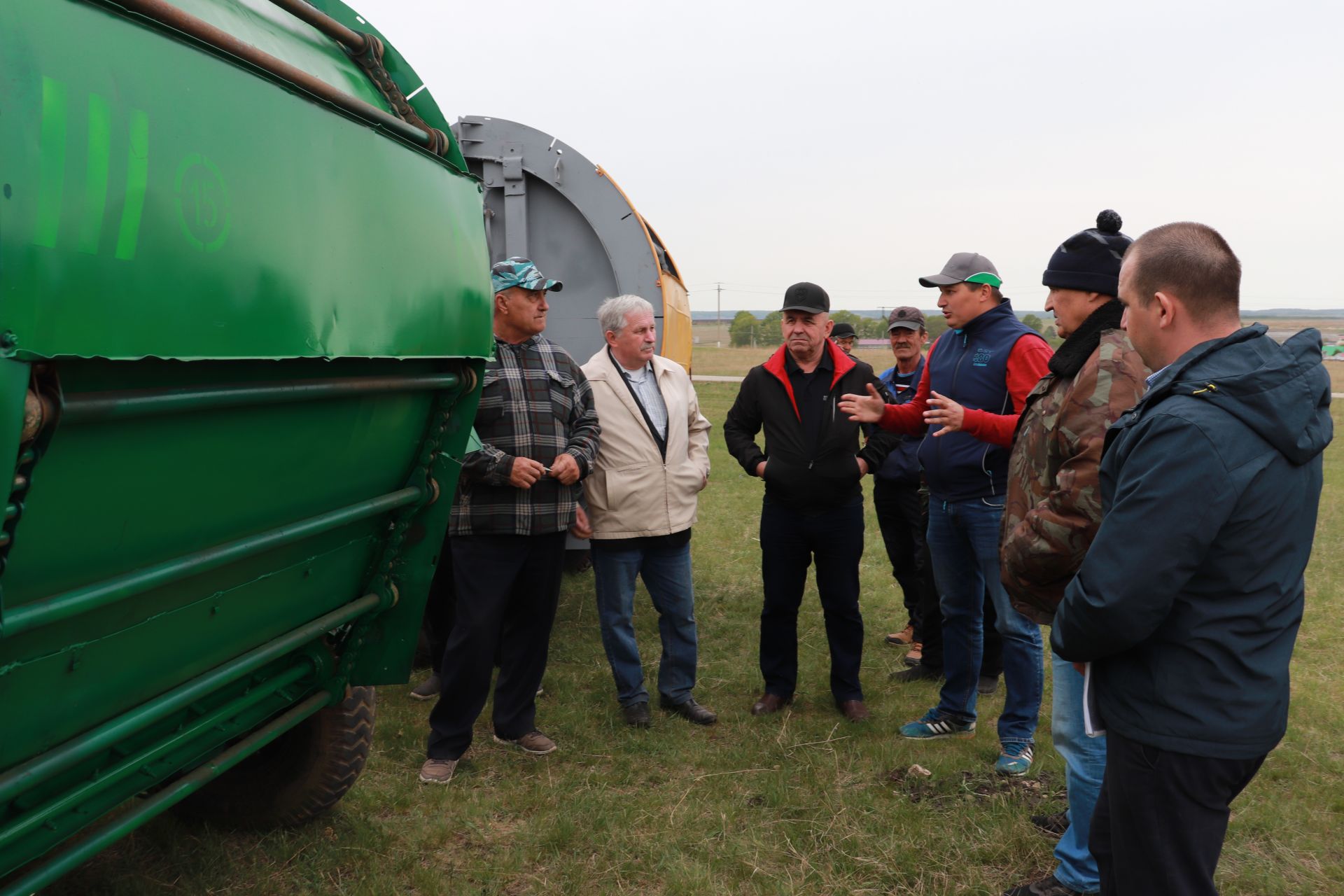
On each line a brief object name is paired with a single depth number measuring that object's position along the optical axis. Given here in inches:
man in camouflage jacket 100.6
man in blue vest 146.2
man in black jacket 170.6
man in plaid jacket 147.1
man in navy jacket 73.4
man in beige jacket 165.6
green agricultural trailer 58.9
